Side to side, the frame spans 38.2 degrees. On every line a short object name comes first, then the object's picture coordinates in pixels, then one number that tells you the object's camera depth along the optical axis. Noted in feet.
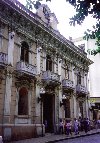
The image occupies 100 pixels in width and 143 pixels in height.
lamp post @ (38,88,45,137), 37.95
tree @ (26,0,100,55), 13.50
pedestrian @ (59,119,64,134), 41.39
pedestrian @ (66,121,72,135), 38.99
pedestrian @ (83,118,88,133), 45.22
